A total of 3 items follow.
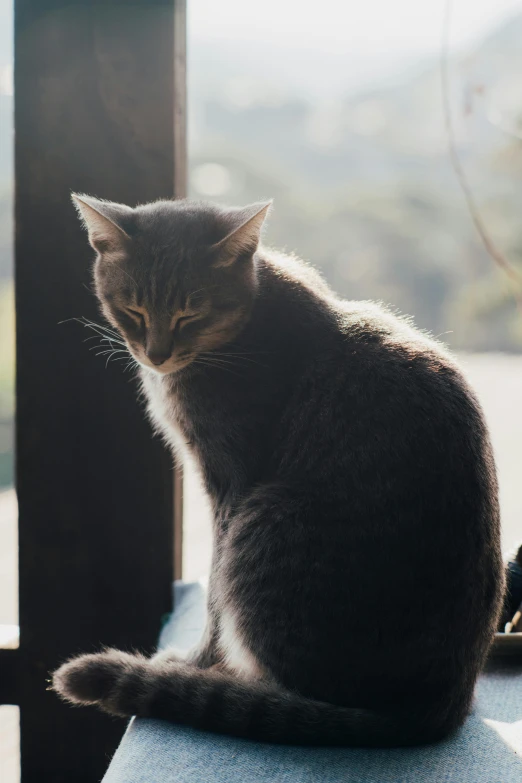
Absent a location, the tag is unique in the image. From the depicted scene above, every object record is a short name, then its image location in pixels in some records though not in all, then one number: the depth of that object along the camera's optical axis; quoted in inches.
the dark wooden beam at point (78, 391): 74.4
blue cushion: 68.0
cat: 69.9
